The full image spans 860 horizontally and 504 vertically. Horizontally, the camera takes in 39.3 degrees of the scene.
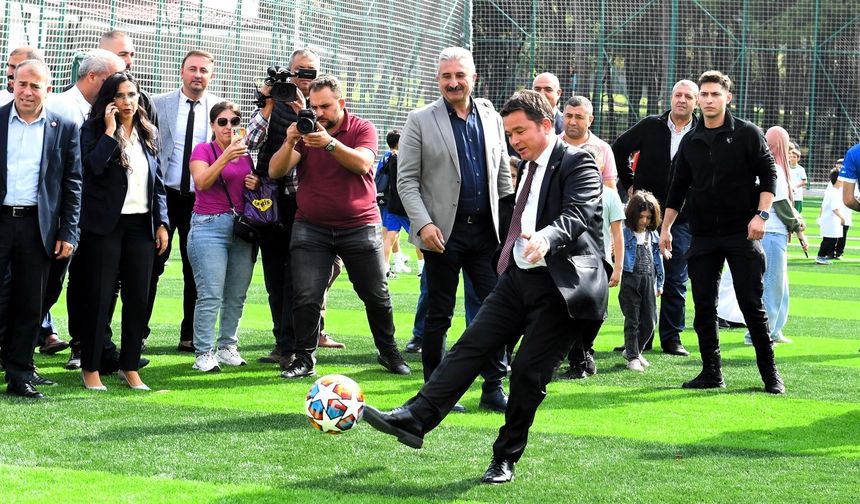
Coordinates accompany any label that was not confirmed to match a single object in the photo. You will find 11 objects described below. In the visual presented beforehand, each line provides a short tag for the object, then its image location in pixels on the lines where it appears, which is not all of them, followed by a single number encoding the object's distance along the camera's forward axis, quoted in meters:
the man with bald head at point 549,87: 9.58
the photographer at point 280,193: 8.43
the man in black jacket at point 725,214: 8.08
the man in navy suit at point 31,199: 7.35
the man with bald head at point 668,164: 10.12
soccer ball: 5.59
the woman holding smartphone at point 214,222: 8.64
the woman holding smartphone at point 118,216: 7.52
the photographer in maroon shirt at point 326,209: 8.13
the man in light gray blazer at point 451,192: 7.38
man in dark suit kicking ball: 5.54
